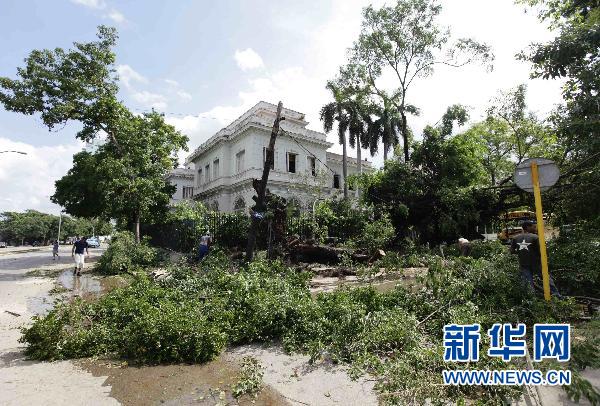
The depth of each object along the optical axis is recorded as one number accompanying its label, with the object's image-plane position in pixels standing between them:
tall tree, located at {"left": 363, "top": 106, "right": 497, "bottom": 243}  15.74
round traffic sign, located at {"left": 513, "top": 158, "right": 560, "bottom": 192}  5.57
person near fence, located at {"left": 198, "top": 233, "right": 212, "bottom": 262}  14.52
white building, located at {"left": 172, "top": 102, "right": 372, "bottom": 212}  28.69
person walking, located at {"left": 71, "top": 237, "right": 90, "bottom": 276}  14.65
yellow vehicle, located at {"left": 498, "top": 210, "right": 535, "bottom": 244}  18.23
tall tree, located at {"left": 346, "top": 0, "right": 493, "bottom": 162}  23.08
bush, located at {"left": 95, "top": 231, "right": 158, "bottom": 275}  15.77
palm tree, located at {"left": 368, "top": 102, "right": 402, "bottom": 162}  31.02
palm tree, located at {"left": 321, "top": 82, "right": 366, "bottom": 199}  31.11
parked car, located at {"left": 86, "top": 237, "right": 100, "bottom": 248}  54.95
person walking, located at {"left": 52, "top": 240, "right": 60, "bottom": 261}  23.30
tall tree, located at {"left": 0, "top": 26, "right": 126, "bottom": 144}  16.64
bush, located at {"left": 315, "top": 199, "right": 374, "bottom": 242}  19.28
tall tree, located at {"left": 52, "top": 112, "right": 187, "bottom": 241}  18.73
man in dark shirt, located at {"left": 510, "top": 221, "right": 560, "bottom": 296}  6.62
